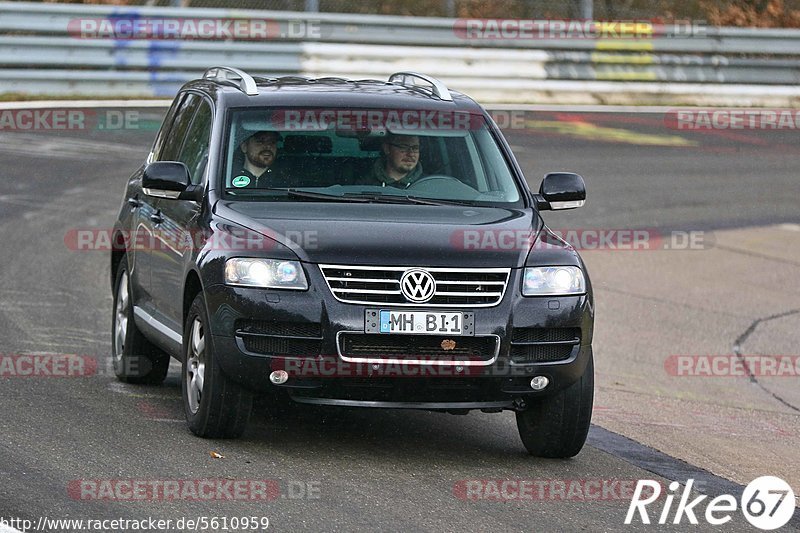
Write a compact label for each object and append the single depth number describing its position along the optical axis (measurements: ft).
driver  55.31
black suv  47.96
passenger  54.54
